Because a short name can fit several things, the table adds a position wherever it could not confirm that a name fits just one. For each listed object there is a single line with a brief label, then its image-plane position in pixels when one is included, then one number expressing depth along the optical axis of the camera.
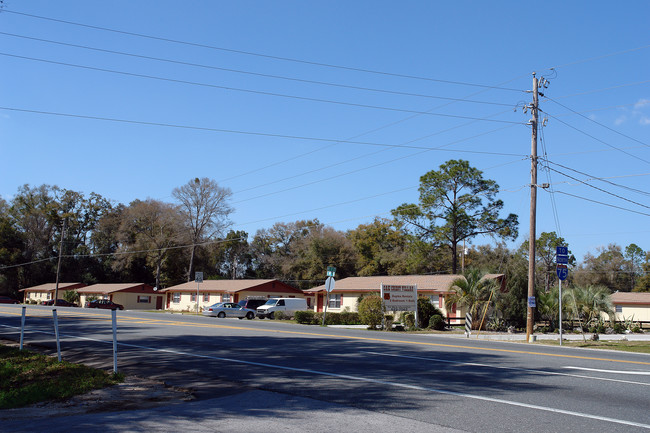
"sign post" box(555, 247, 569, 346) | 21.47
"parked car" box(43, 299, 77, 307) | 65.44
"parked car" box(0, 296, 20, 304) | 72.23
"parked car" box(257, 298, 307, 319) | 43.47
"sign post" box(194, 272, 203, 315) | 43.66
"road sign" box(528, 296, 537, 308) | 23.86
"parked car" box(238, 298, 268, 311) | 45.26
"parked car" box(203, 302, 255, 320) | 43.66
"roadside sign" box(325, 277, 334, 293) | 32.56
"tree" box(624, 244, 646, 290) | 84.81
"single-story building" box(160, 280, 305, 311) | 57.69
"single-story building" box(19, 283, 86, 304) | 76.50
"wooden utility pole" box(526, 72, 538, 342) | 24.36
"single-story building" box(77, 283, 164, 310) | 71.75
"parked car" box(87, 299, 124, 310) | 62.03
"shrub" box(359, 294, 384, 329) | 30.84
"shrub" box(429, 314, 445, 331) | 32.50
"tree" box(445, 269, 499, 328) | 31.98
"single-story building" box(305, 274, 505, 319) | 39.81
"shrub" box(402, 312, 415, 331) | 32.09
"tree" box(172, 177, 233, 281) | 72.56
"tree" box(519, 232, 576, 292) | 68.81
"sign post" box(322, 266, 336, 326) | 32.38
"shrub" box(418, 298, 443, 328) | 33.69
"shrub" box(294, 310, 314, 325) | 34.72
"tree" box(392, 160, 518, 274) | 49.41
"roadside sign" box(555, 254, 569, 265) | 21.72
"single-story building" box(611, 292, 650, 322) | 51.84
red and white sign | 31.84
